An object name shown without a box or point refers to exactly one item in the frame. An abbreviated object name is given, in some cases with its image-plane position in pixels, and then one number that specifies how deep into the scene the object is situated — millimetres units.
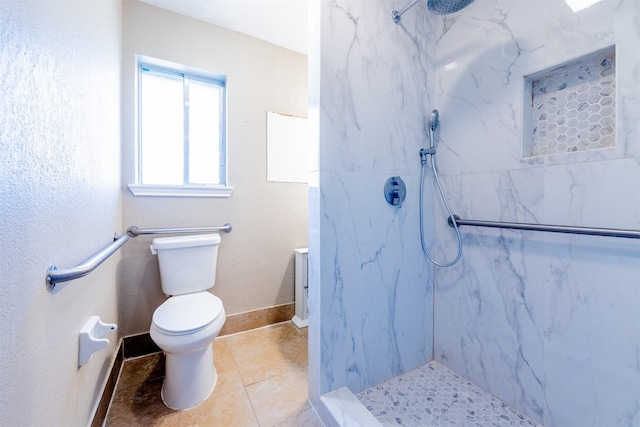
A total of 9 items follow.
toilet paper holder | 912
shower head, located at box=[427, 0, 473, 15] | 1057
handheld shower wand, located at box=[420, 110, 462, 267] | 1445
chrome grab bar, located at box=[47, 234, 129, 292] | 696
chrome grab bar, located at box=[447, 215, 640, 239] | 867
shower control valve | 1375
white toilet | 1242
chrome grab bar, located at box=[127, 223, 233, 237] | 1666
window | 1834
